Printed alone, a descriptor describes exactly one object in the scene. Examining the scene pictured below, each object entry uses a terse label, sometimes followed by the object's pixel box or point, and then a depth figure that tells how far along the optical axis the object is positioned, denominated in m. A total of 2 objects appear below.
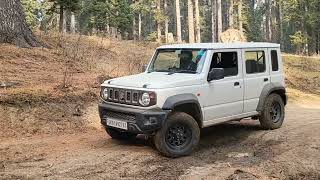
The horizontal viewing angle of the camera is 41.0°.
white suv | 7.79
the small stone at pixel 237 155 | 8.17
